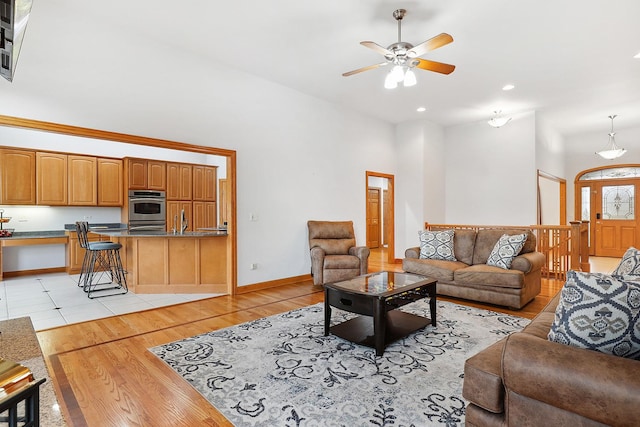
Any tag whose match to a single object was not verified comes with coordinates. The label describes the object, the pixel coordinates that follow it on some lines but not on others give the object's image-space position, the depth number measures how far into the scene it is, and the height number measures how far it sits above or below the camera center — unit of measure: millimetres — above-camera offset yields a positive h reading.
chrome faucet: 5172 -77
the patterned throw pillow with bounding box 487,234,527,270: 4227 -449
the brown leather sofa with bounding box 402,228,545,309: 3990 -717
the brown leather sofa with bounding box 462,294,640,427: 1208 -693
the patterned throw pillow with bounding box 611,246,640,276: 1997 -313
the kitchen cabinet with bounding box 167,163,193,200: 7520 +860
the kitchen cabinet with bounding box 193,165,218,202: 7986 +874
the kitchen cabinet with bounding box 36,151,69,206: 6039 +745
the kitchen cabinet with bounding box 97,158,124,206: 6727 +757
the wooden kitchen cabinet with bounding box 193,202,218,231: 7945 +71
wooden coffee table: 2751 -772
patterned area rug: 1978 -1156
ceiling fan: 3118 +1595
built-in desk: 5664 -349
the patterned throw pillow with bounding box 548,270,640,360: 1355 -424
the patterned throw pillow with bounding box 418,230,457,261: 4883 -433
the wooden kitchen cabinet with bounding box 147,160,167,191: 7180 +957
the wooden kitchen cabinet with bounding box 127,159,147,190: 6898 +952
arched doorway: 8352 +224
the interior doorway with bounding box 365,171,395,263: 10477 +116
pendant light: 7301 +1627
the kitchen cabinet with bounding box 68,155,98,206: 6395 +755
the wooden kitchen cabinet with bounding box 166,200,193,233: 7469 +140
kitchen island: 4797 -666
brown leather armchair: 5109 -587
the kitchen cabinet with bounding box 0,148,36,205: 5676 +743
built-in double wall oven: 6922 +178
